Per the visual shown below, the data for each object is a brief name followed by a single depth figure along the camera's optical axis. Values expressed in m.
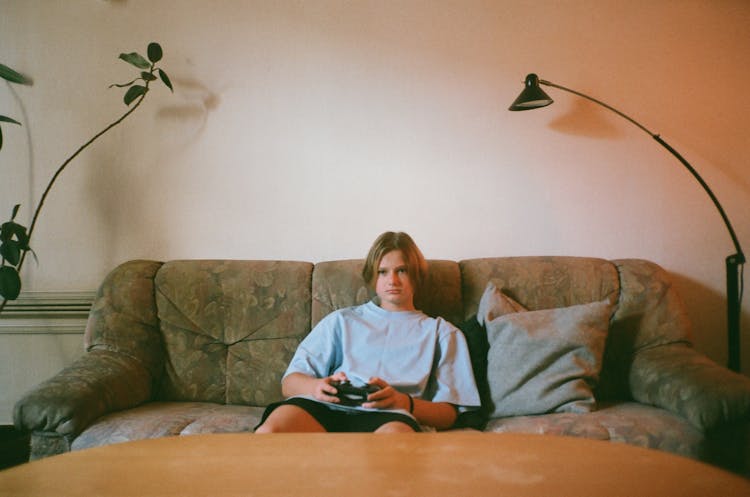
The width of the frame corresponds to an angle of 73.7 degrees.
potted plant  2.03
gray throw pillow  1.63
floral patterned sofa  1.54
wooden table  0.75
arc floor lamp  1.95
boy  1.44
